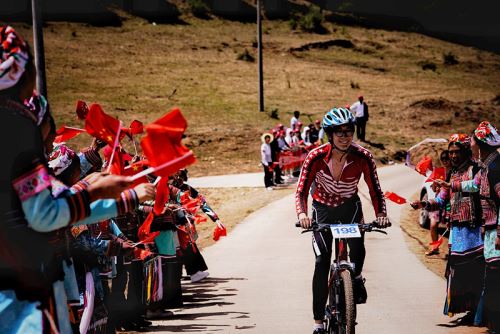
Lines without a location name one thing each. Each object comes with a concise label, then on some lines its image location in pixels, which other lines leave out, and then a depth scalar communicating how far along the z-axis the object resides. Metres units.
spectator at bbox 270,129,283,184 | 27.35
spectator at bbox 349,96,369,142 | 35.88
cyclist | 7.74
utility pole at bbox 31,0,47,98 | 12.54
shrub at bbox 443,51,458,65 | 68.53
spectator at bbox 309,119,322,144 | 31.42
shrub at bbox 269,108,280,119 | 43.25
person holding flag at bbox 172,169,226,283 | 11.42
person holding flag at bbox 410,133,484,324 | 9.15
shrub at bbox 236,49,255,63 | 59.62
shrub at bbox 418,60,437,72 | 64.50
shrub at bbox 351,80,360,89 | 54.84
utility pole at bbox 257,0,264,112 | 39.91
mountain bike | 7.12
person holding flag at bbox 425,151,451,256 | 10.58
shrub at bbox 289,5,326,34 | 73.25
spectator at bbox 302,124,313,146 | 31.42
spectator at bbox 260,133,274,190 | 25.77
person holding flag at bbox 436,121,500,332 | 8.27
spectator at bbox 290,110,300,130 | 32.84
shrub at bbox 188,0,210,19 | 72.50
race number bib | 7.23
